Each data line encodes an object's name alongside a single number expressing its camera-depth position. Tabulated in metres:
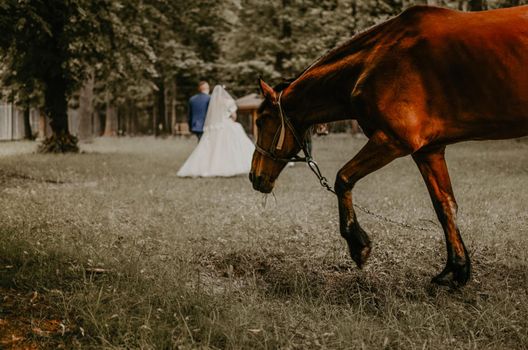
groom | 16.81
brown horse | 4.41
